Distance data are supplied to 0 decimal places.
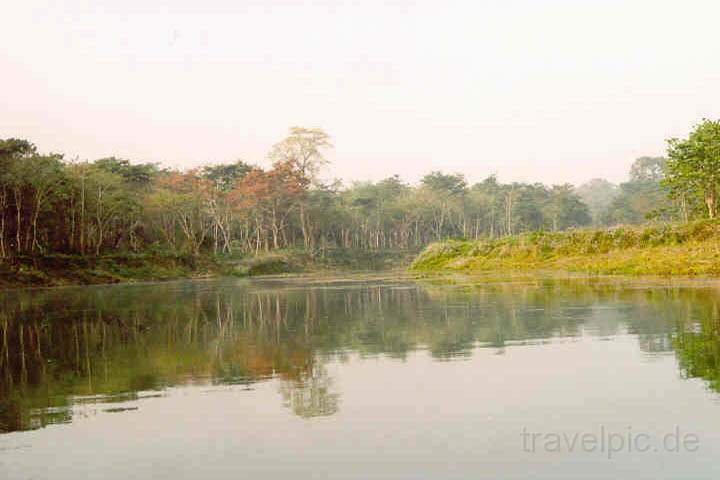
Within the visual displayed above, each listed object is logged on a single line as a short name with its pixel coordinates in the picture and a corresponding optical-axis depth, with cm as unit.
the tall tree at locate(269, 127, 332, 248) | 9106
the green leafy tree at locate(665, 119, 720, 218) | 4366
